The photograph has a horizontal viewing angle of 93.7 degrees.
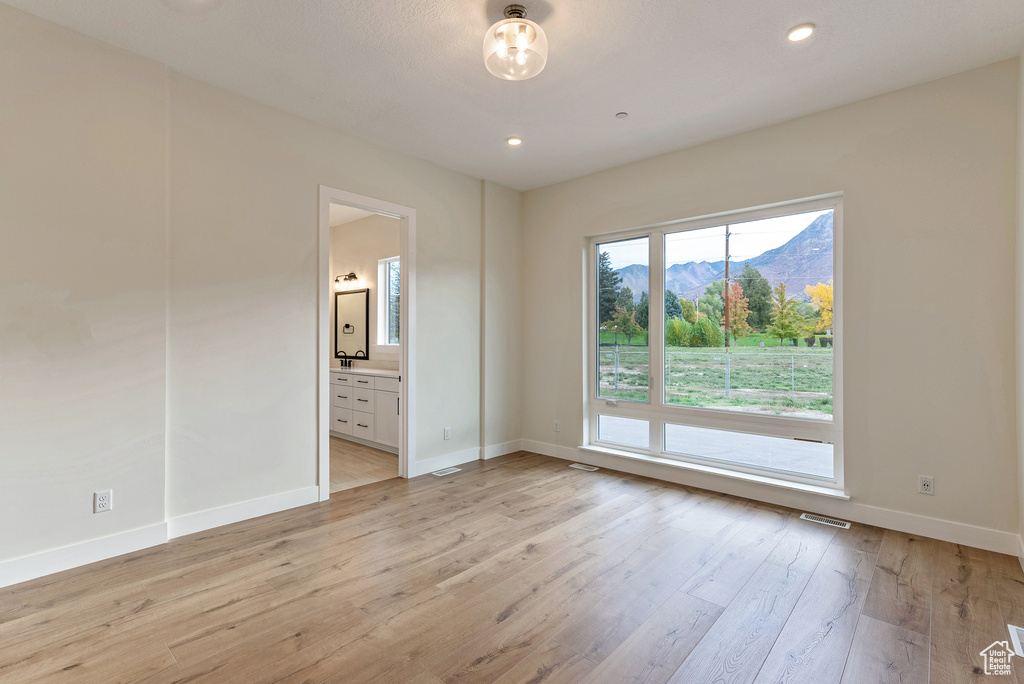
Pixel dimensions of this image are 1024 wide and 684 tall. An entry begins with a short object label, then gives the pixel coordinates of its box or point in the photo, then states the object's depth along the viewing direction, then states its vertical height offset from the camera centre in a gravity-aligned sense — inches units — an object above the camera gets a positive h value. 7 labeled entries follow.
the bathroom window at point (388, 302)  244.4 +22.1
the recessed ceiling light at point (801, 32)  96.2 +63.6
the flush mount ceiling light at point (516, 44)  88.4 +55.6
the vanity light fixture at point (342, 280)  259.5 +35.8
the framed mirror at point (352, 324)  252.5 +11.3
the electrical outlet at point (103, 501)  102.4 -33.4
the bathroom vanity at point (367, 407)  197.8 -27.3
